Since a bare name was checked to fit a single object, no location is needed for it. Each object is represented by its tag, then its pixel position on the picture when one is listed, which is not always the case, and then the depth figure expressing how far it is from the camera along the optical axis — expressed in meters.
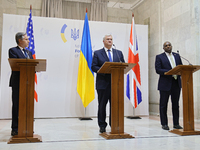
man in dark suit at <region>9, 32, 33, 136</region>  3.30
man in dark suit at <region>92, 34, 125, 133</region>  3.66
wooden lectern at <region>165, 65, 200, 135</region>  3.58
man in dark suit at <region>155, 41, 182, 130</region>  4.07
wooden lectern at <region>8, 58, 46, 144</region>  2.96
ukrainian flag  5.92
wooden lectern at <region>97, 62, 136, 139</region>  3.22
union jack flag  6.22
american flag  5.75
